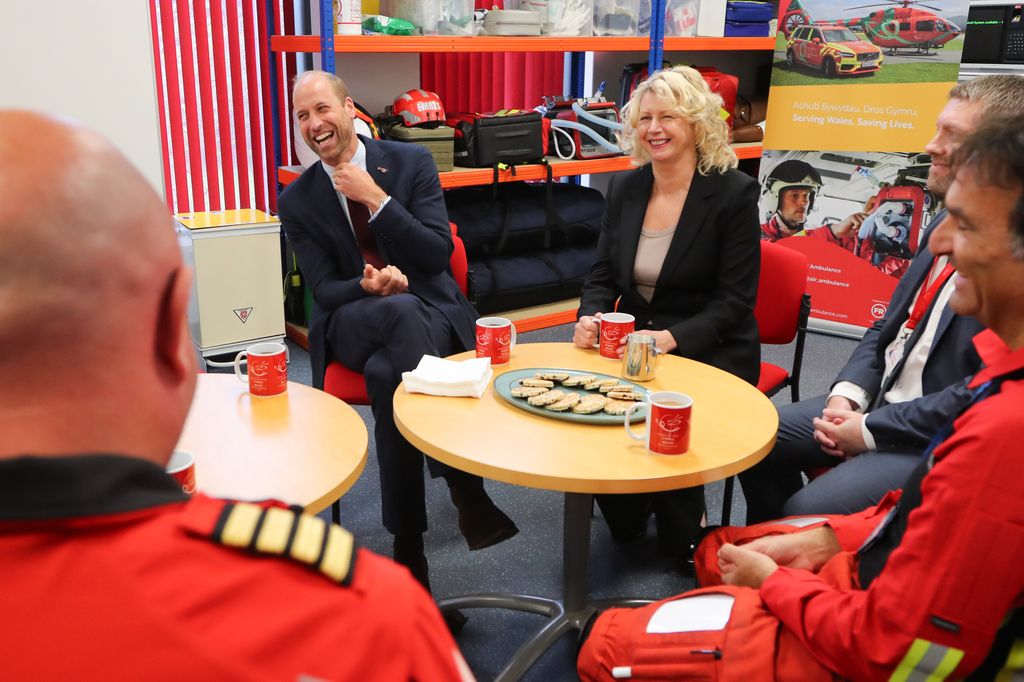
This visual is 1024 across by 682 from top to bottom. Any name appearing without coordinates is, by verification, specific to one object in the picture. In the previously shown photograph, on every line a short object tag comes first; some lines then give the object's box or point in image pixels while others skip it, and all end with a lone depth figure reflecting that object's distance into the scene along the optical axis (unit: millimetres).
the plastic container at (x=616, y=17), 4289
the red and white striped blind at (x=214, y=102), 3910
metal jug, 1971
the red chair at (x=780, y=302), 2607
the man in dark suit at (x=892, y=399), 1847
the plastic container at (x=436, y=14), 3668
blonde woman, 2428
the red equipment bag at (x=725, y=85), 4652
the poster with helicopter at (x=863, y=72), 3955
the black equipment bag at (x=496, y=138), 3979
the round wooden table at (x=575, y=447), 1539
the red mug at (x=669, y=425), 1590
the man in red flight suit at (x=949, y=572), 1047
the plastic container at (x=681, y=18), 4508
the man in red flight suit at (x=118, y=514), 515
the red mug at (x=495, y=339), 2082
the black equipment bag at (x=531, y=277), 4223
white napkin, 1872
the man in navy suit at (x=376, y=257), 2385
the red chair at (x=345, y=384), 2498
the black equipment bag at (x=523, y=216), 4156
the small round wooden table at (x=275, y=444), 1436
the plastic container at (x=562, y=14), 4062
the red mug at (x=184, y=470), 1312
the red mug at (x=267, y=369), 1818
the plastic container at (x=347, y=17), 3410
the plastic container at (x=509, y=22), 3891
